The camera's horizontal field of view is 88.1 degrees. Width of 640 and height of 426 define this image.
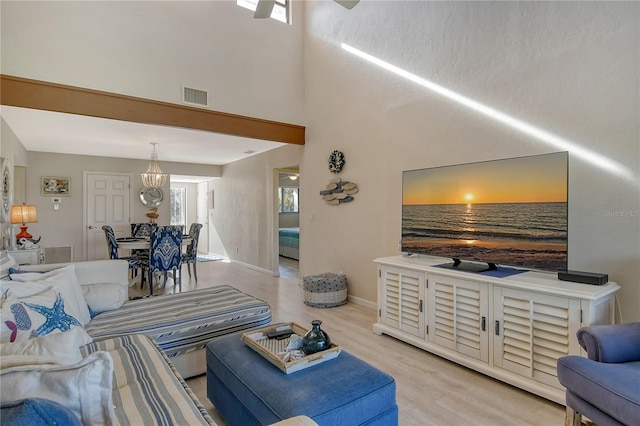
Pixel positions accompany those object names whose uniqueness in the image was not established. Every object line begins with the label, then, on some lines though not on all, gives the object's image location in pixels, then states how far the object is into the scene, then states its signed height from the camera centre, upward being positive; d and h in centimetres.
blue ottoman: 142 -83
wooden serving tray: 165 -76
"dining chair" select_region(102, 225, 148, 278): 481 -66
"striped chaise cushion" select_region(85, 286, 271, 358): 226 -79
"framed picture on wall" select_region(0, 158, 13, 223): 370 +24
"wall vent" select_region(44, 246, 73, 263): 612 -84
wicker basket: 419 -102
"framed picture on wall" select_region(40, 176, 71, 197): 610 +44
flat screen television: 230 -1
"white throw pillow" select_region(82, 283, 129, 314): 251 -67
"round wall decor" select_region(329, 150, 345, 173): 454 +69
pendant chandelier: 594 +61
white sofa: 84 -77
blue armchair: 141 -76
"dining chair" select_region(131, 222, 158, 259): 618 -38
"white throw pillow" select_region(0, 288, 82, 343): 138 -51
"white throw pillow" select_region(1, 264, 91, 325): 185 -46
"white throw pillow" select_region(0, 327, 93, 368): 93 -43
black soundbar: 211 -43
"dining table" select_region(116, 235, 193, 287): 478 -49
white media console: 207 -78
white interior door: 654 +4
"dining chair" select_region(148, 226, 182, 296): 466 -58
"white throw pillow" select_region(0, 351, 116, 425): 81 -45
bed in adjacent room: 812 -81
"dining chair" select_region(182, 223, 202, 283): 541 -64
